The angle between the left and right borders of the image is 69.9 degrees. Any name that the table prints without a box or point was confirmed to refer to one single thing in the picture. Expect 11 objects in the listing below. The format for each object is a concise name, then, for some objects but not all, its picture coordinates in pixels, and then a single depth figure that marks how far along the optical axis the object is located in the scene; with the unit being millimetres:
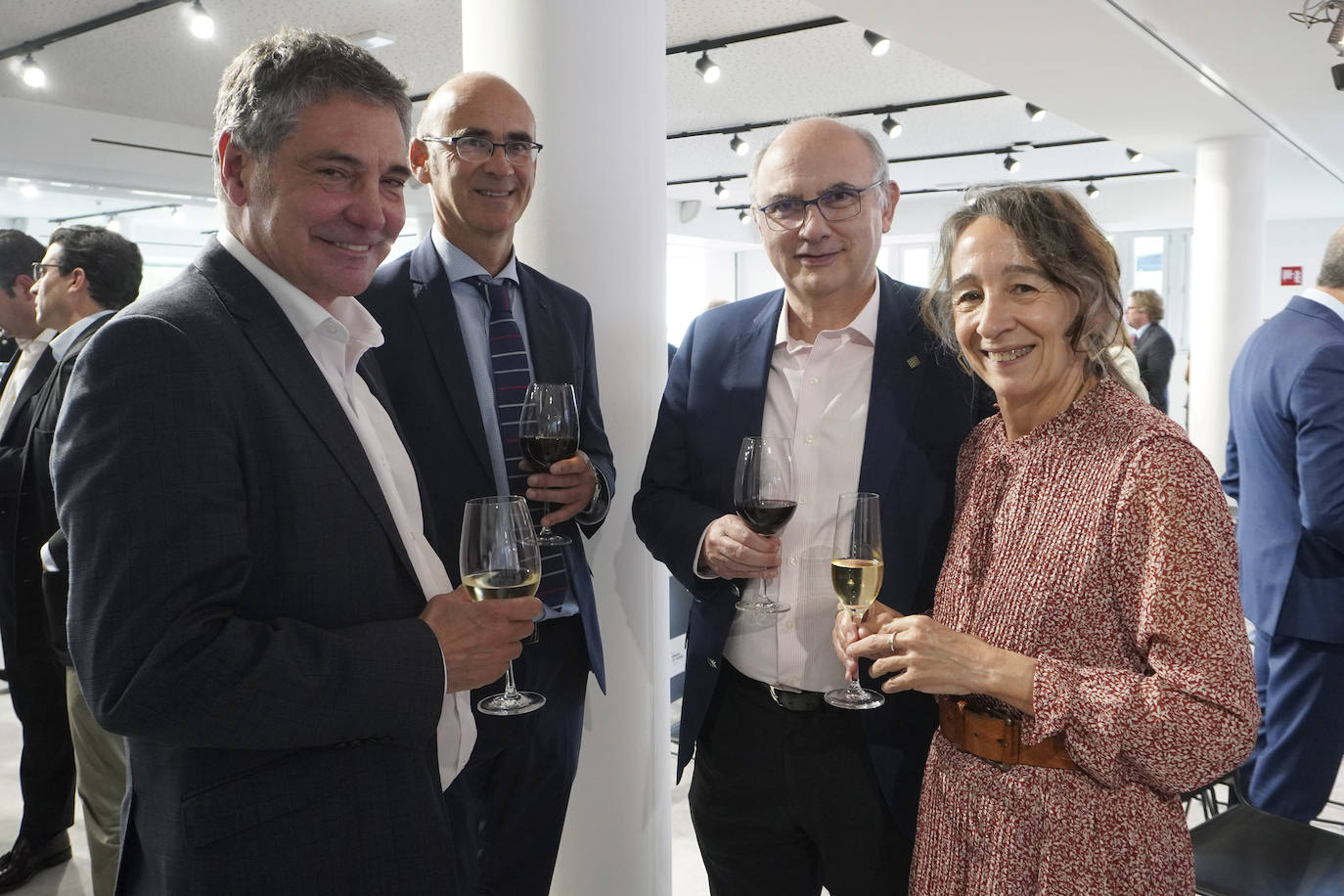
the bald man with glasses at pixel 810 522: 1767
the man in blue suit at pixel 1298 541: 2645
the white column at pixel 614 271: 2248
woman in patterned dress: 1261
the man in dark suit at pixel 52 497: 2803
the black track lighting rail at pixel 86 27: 5625
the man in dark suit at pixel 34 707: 3227
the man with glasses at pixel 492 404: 1899
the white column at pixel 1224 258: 8570
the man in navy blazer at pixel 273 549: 1066
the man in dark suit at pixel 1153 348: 8594
